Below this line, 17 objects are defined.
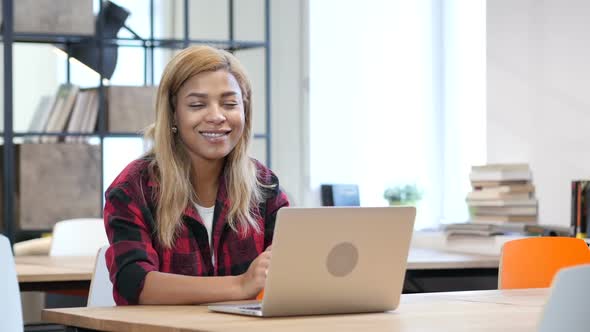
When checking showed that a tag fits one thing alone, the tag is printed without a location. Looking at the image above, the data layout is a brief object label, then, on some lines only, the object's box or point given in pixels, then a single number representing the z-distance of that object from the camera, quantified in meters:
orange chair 3.14
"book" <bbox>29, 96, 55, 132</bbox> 5.76
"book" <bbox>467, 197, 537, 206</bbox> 5.07
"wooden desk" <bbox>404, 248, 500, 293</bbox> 4.34
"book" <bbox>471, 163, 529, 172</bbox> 5.13
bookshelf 5.64
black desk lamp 5.96
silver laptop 1.99
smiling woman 2.44
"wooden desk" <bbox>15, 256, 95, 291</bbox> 3.62
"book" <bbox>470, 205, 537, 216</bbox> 5.09
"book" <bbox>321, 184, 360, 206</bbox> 6.27
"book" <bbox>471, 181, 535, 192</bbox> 5.12
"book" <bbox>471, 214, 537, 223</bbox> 5.09
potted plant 6.37
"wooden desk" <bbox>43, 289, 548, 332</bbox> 1.89
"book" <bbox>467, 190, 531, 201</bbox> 5.11
